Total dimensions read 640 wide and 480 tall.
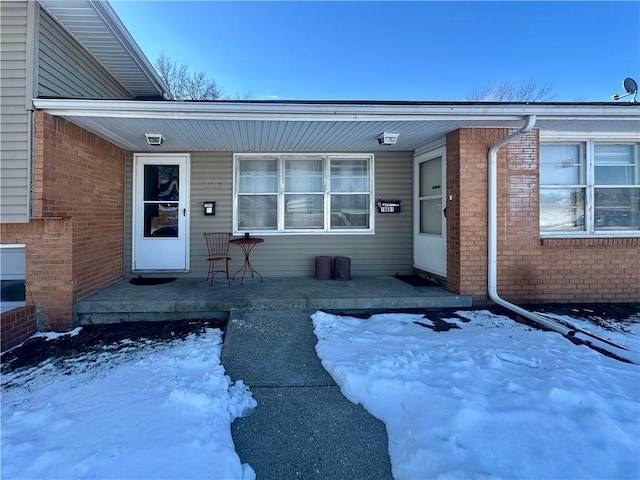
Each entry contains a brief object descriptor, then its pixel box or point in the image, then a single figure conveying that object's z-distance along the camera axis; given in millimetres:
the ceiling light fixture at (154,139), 4465
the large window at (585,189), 4805
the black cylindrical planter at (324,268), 5508
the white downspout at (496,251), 3541
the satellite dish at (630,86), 5211
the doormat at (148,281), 5102
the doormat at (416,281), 5070
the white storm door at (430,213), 4984
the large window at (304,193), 5766
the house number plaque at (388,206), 5785
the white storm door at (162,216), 5566
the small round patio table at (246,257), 5461
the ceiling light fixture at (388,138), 4535
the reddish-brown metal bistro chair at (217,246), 5633
